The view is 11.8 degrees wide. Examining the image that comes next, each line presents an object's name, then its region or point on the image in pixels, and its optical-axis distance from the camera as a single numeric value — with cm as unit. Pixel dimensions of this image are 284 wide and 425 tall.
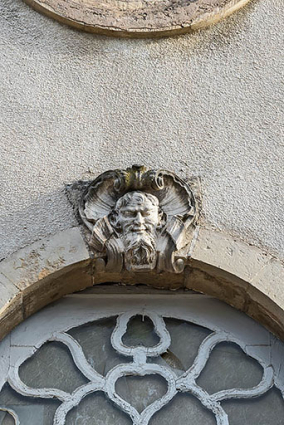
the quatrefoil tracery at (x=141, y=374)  653
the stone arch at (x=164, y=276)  679
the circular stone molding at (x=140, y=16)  837
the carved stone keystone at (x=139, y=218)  688
